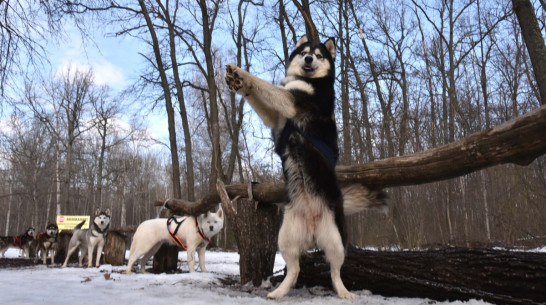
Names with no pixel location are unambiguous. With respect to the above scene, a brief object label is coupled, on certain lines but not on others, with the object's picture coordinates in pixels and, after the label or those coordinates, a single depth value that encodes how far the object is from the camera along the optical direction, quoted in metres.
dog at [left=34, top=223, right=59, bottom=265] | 9.61
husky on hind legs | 2.82
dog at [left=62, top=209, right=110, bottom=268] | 8.05
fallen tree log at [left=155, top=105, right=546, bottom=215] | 2.31
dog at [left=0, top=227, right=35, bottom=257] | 12.48
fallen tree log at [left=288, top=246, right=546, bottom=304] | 2.57
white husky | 6.26
